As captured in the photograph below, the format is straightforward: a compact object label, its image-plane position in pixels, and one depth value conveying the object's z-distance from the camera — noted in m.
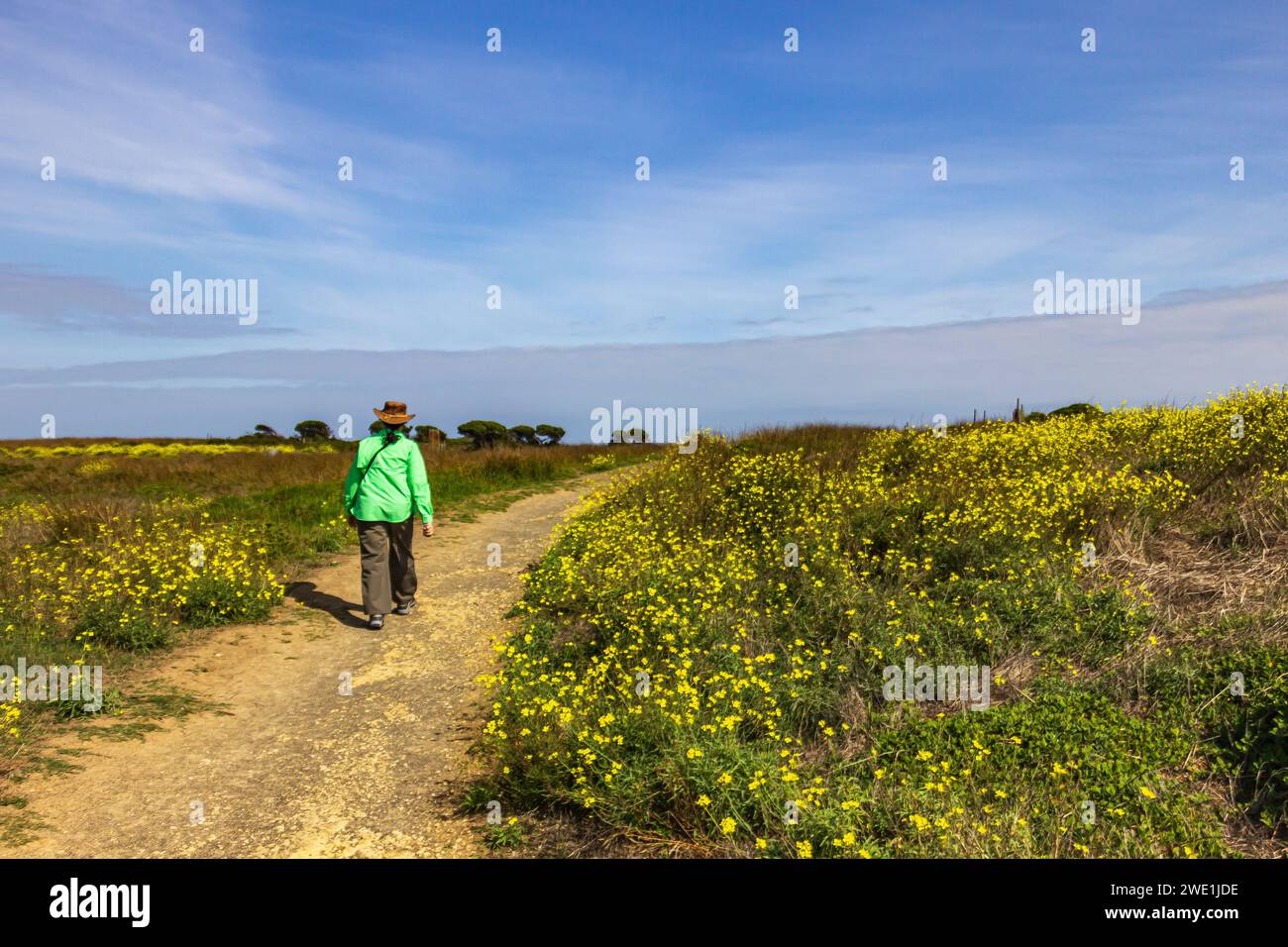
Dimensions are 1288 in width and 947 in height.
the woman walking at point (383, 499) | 9.32
